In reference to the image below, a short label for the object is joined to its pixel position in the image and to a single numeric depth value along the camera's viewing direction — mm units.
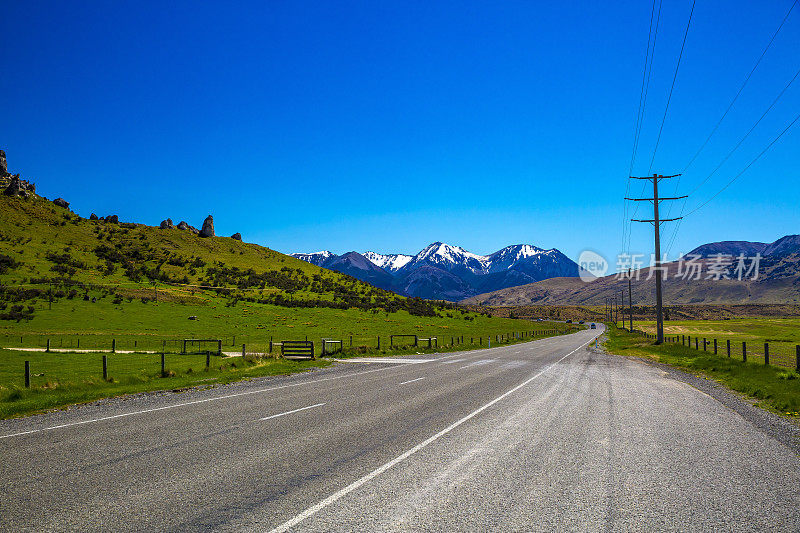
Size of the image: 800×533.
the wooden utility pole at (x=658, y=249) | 40156
